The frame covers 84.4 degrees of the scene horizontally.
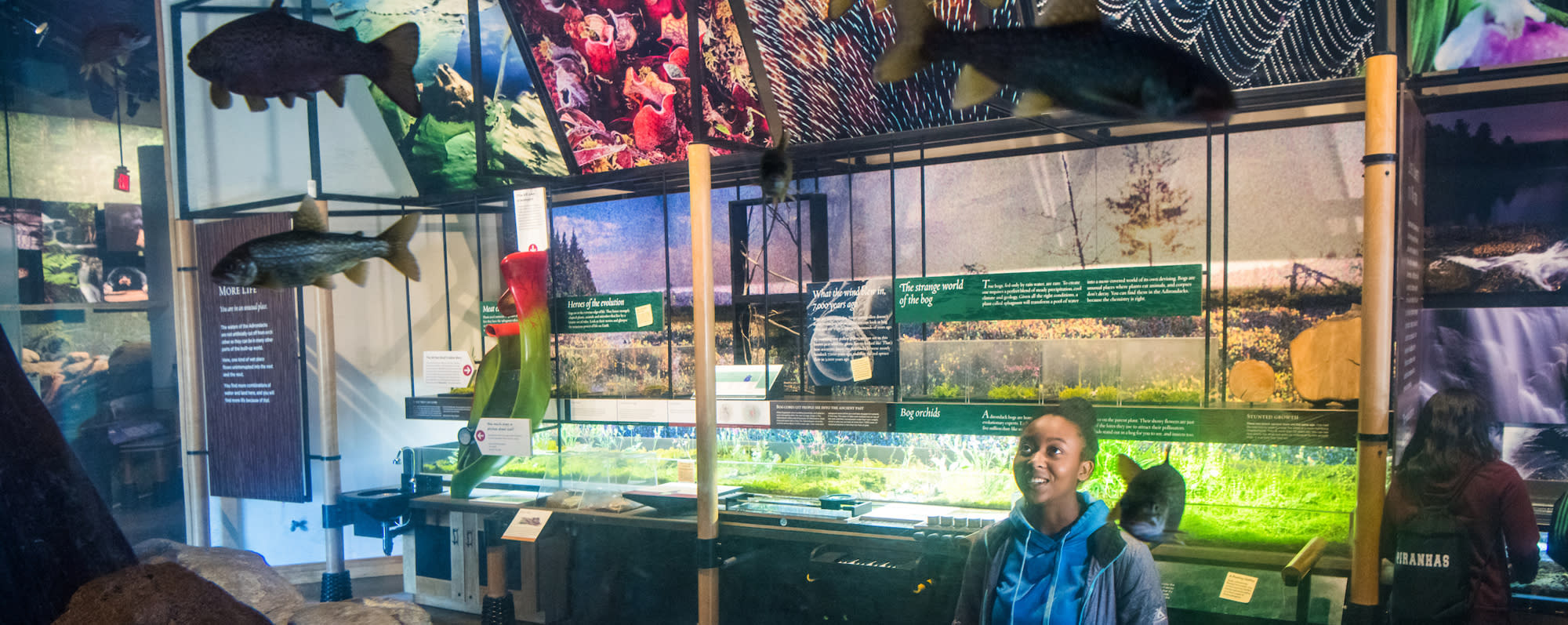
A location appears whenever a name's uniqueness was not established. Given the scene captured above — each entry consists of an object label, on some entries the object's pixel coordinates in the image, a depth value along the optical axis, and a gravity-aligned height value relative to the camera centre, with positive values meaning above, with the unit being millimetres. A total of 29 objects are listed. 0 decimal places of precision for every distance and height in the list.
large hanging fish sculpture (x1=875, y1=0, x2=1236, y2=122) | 947 +238
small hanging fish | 2691 +347
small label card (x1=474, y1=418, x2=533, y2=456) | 3893 -716
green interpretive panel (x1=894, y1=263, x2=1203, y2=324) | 2762 -79
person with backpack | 2326 -716
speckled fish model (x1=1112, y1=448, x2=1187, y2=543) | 2846 -776
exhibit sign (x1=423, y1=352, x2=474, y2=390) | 3918 -401
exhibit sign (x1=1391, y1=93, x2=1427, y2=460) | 2336 +5
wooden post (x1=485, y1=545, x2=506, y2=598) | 4414 -1488
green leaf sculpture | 4074 -439
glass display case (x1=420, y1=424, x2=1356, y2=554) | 2725 -795
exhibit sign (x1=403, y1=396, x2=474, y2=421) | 4797 -715
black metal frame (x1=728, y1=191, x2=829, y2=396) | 4188 +138
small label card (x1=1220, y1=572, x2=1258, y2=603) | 2713 -1002
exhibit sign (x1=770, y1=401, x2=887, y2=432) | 3395 -568
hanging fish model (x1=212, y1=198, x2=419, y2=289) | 1424 +46
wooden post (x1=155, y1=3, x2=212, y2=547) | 4133 -500
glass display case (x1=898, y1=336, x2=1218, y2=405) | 3008 -362
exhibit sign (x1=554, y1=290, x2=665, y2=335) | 3787 -159
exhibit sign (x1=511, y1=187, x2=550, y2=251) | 3779 +274
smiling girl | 2127 -726
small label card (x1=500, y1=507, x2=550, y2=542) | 3791 -1088
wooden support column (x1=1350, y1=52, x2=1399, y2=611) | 2113 -43
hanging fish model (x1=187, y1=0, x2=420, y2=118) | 1296 +341
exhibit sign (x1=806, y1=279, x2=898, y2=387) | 3430 -230
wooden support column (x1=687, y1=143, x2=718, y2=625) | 3137 -268
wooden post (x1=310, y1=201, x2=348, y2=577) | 5035 -731
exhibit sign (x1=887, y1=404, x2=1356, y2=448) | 2680 -509
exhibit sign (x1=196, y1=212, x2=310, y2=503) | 4855 -690
